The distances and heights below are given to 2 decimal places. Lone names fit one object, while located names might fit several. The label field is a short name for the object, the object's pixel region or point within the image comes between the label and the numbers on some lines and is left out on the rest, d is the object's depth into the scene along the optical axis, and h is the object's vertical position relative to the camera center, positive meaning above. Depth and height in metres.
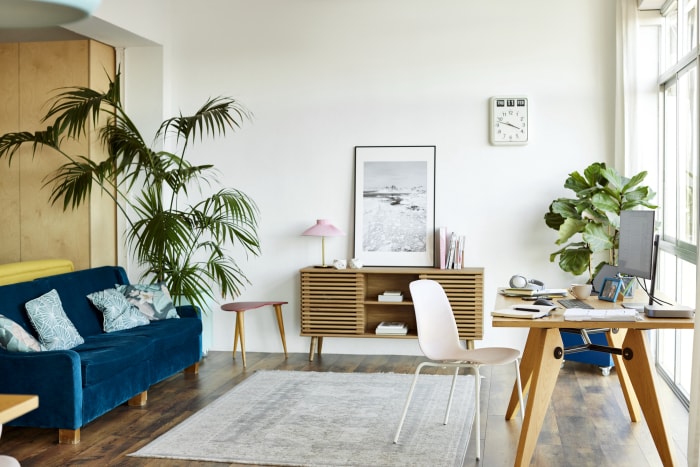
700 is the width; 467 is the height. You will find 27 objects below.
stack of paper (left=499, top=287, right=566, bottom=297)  4.65 -0.37
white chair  4.32 -0.62
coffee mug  4.50 -0.35
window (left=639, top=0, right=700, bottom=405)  5.41 +0.38
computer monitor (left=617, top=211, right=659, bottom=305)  4.12 -0.09
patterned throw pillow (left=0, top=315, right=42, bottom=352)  4.56 -0.64
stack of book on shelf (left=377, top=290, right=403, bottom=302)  6.80 -0.58
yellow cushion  5.60 -0.33
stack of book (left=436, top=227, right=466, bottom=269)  6.79 -0.20
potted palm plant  6.10 +0.35
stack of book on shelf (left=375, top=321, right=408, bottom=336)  6.78 -0.84
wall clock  6.86 +0.90
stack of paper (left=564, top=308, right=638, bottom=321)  3.74 -0.40
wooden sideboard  6.65 -0.60
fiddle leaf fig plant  6.13 +0.13
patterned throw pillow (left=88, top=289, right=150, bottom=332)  5.75 -0.61
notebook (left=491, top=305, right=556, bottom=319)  3.85 -0.40
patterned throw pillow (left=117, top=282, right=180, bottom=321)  6.09 -0.56
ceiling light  1.36 +0.37
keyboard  4.14 -0.39
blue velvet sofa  4.51 -0.81
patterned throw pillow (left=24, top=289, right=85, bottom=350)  4.93 -0.61
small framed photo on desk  4.30 -0.32
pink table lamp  6.85 -0.03
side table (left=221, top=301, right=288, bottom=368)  6.77 -0.74
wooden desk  3.75 -0.68
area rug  4.26 -1.17
